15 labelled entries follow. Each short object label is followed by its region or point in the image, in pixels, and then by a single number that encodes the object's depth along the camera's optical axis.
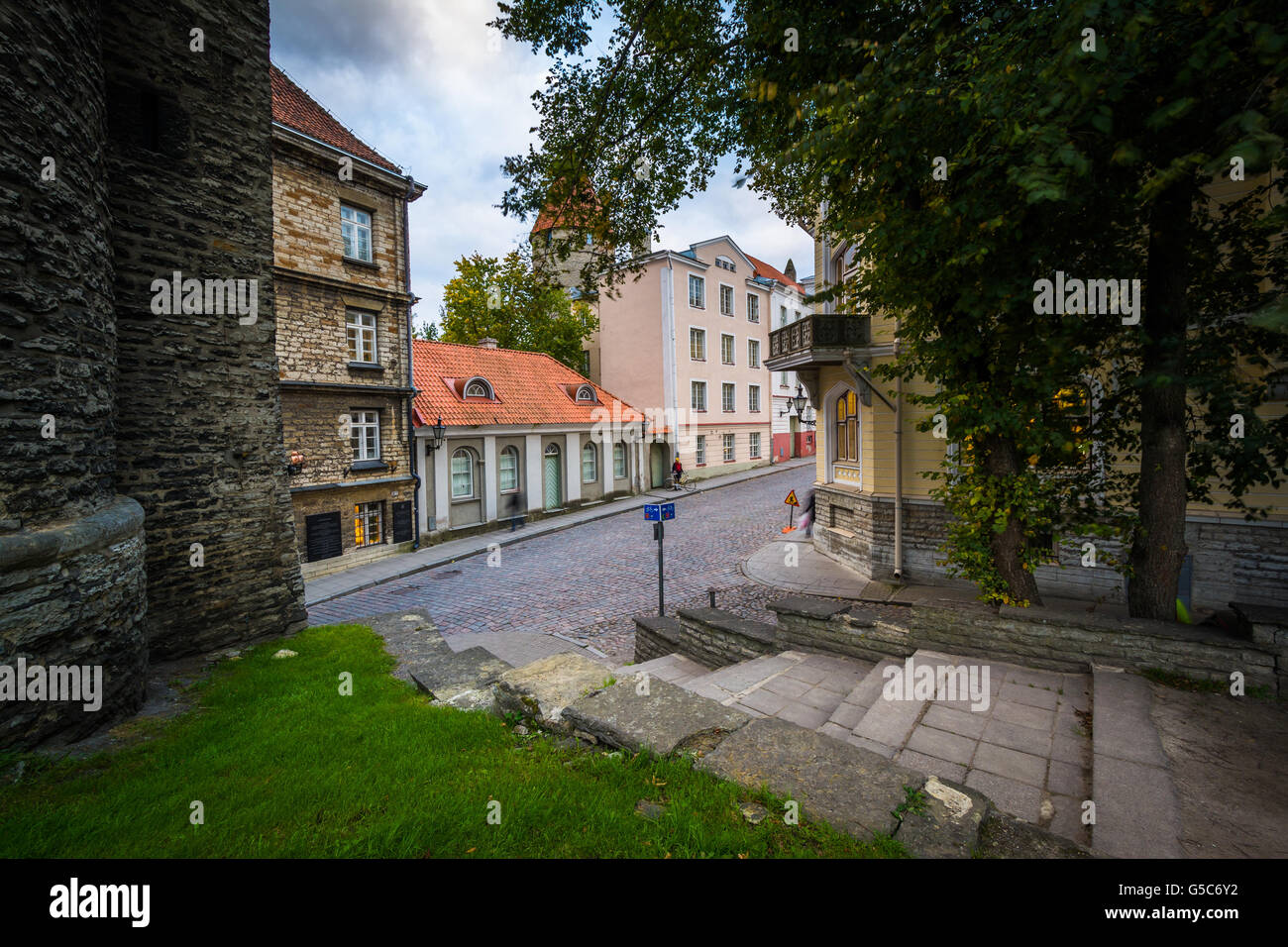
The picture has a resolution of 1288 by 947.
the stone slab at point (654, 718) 3.94
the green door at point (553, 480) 23.33
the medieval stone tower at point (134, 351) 4.47
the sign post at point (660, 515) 9.98
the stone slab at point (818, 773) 2.96
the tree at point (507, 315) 30.02
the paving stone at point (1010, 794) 3.59
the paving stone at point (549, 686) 4.97
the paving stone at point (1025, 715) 4.66
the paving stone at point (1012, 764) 3.97
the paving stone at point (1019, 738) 4.33
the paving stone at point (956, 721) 4.62
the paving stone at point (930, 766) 4.04
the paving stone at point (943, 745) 4.27
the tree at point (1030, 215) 3.92
